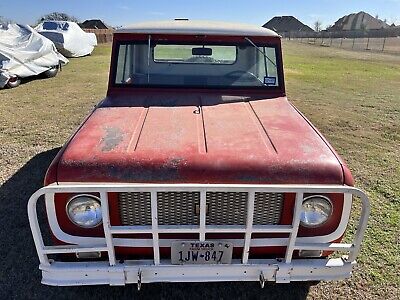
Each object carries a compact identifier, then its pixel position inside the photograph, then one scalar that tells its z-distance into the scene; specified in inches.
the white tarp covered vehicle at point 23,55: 426.3
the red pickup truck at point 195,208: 81.2
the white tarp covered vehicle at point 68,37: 708.0
